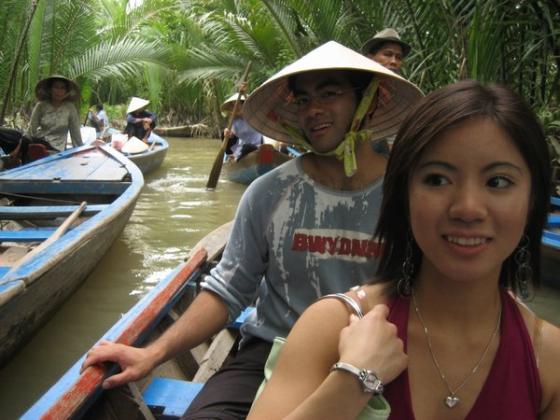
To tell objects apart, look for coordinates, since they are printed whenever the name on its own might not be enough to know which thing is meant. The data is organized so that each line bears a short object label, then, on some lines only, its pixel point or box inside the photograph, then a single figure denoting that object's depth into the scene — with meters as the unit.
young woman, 0.94
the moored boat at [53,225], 2.51
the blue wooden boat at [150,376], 1.49
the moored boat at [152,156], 8.65
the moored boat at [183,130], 19.25
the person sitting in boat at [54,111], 6.50
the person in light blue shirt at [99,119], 13.95
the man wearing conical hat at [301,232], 1.56
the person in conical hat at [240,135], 8.27
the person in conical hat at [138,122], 11.08
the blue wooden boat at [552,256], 3.41
